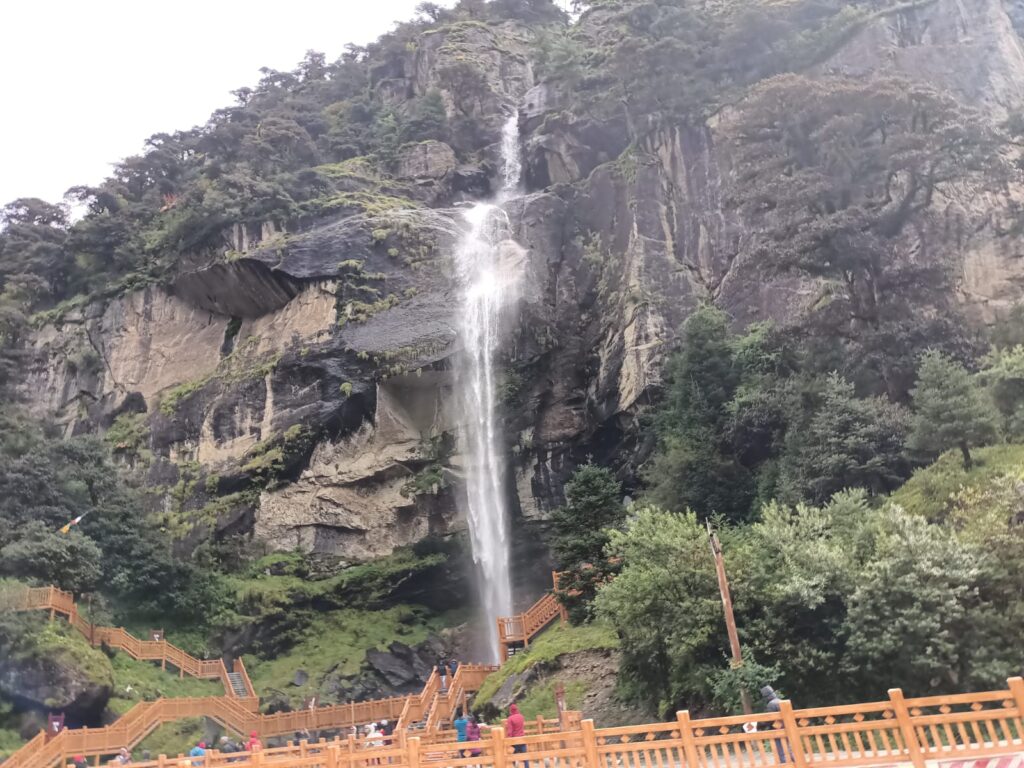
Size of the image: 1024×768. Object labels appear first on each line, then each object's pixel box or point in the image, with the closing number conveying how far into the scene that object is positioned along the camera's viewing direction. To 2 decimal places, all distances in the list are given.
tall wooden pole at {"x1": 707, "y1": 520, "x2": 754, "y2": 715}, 13.61
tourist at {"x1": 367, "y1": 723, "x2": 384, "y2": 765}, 14.43
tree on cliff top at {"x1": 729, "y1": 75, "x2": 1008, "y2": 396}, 21.94
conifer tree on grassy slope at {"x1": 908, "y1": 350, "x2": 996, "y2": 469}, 16.75
